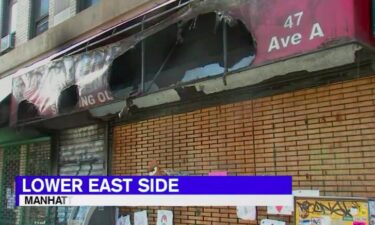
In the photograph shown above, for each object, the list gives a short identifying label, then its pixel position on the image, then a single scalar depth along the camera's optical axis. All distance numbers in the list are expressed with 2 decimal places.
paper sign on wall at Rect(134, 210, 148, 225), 8.98
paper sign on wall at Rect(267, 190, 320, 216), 6.53
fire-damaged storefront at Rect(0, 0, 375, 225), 5.91
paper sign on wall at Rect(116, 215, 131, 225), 9.29
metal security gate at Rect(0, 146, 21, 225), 12.82
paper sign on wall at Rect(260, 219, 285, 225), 6.85
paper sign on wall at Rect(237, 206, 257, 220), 7.20
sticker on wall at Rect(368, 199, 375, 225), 5.70
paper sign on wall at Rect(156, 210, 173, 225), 8.54
